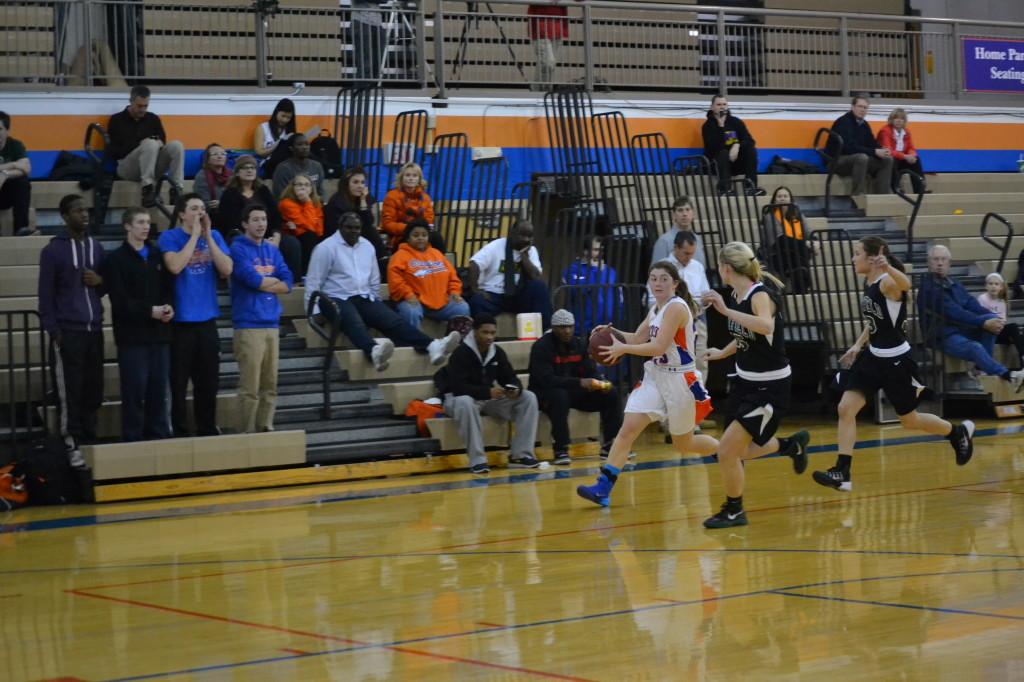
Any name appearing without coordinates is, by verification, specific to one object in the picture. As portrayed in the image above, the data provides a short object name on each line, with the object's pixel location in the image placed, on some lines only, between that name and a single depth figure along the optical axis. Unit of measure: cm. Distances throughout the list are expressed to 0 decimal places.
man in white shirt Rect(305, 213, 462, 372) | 1301
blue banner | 2234
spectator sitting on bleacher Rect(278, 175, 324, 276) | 1382
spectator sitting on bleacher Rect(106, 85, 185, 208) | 1407
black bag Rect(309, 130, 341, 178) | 1566
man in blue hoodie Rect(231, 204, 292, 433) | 1177
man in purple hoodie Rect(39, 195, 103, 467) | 1105
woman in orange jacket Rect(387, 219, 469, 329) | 1354
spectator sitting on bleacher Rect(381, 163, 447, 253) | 1461
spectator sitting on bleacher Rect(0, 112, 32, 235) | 1323
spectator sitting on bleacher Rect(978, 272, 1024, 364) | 1564
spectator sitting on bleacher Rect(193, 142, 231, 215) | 1398
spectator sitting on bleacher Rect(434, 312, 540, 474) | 1242
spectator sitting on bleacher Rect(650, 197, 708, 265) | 1483
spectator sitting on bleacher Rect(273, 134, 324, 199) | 1446
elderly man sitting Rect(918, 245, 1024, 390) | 1534
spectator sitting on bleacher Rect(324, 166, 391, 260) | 1406
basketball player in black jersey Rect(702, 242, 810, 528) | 875
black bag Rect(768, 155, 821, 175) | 1934
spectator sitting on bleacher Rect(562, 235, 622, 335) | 1393
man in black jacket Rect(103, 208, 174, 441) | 1120
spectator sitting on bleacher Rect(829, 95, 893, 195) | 1911
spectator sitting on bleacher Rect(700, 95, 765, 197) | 1811
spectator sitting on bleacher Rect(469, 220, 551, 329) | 1420
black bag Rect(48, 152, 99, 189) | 1446
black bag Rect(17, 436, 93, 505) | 1086
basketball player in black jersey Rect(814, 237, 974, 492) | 980
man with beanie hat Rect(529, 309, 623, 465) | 1277
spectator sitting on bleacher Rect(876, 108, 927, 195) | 1947
